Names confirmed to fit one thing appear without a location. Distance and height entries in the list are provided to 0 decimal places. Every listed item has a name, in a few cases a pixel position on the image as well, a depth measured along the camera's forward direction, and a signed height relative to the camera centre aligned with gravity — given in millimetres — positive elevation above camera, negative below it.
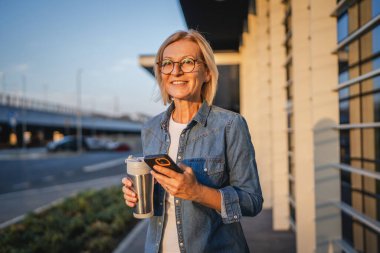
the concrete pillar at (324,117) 2732 +75
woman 1566 -168
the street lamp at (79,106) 34969 +3085
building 2664 +31
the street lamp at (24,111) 34856 +2166
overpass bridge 32625 +1310
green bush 4590 -1615
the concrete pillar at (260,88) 5828 +757
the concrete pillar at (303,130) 3100 -38
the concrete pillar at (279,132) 4996 -86
